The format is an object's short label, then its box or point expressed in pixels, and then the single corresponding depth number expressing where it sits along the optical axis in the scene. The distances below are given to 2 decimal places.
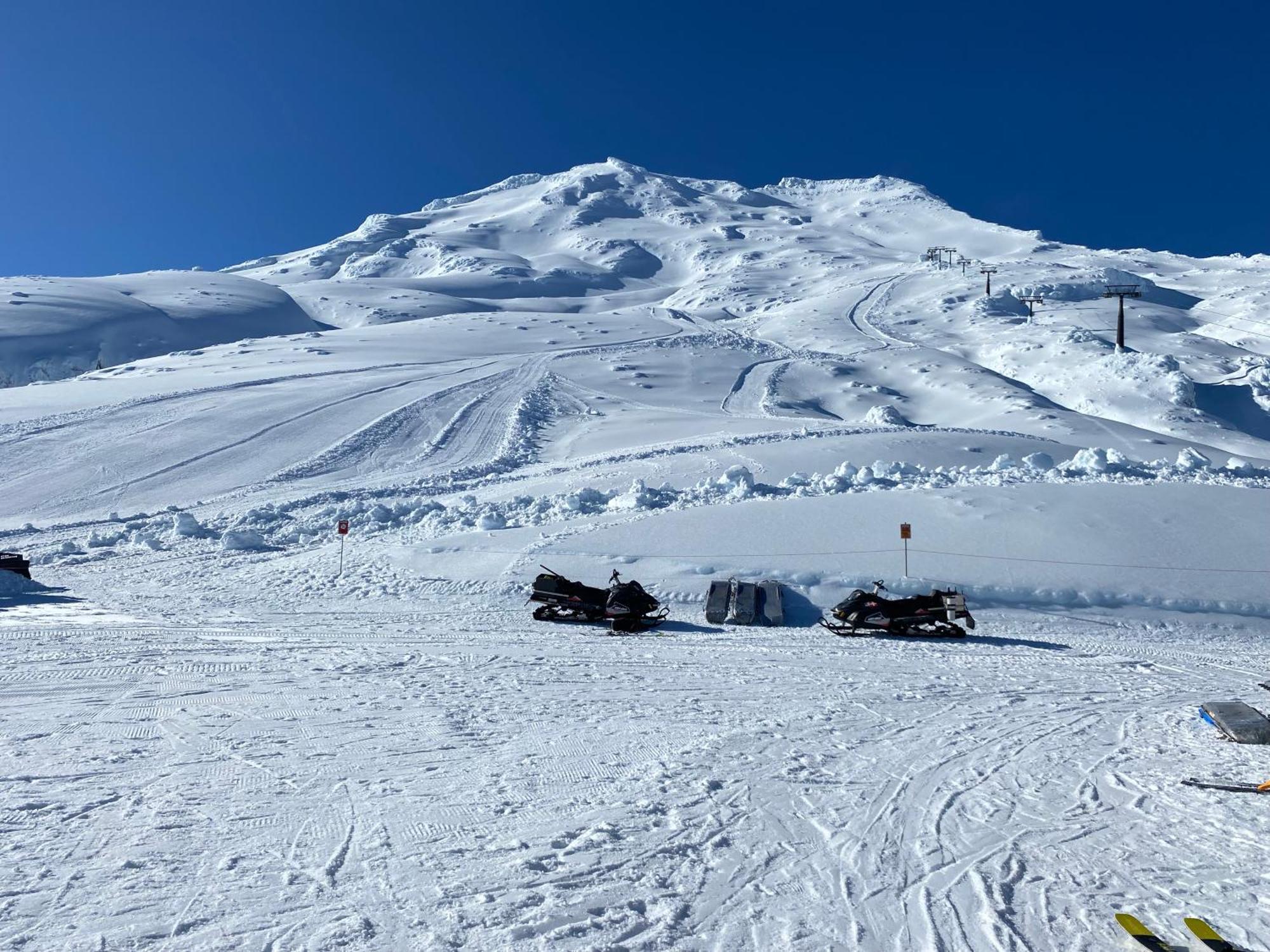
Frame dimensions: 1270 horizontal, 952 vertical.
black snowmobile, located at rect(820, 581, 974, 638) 13.80
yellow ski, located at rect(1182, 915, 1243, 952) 4.32
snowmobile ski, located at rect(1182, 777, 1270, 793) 6.51
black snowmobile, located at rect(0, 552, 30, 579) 16.91
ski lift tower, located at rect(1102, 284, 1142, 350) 56.63
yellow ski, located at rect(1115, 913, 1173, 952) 4.31
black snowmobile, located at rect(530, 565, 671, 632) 14.37
